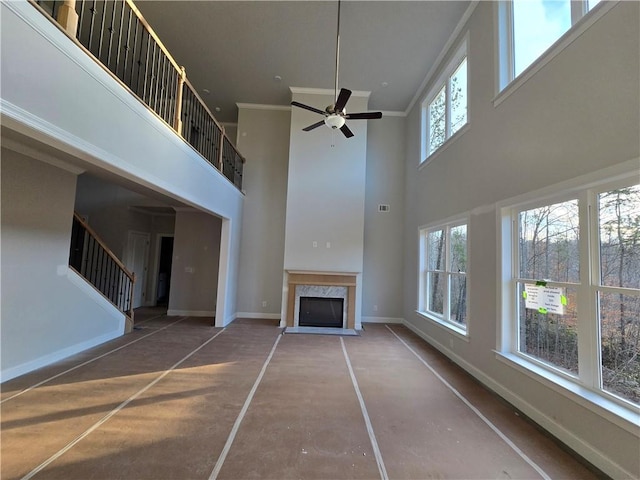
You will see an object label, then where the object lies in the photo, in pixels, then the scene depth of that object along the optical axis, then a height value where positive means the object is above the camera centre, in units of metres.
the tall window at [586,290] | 2.08 -0.13
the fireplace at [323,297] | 6.32 -0.74
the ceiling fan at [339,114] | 3.51 +1.97
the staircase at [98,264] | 5.11 -0.18
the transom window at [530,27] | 2.61 +2.51
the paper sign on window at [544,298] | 2.65 -0.24
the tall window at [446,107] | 4.68 +2.97
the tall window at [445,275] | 4.51 -0.10
